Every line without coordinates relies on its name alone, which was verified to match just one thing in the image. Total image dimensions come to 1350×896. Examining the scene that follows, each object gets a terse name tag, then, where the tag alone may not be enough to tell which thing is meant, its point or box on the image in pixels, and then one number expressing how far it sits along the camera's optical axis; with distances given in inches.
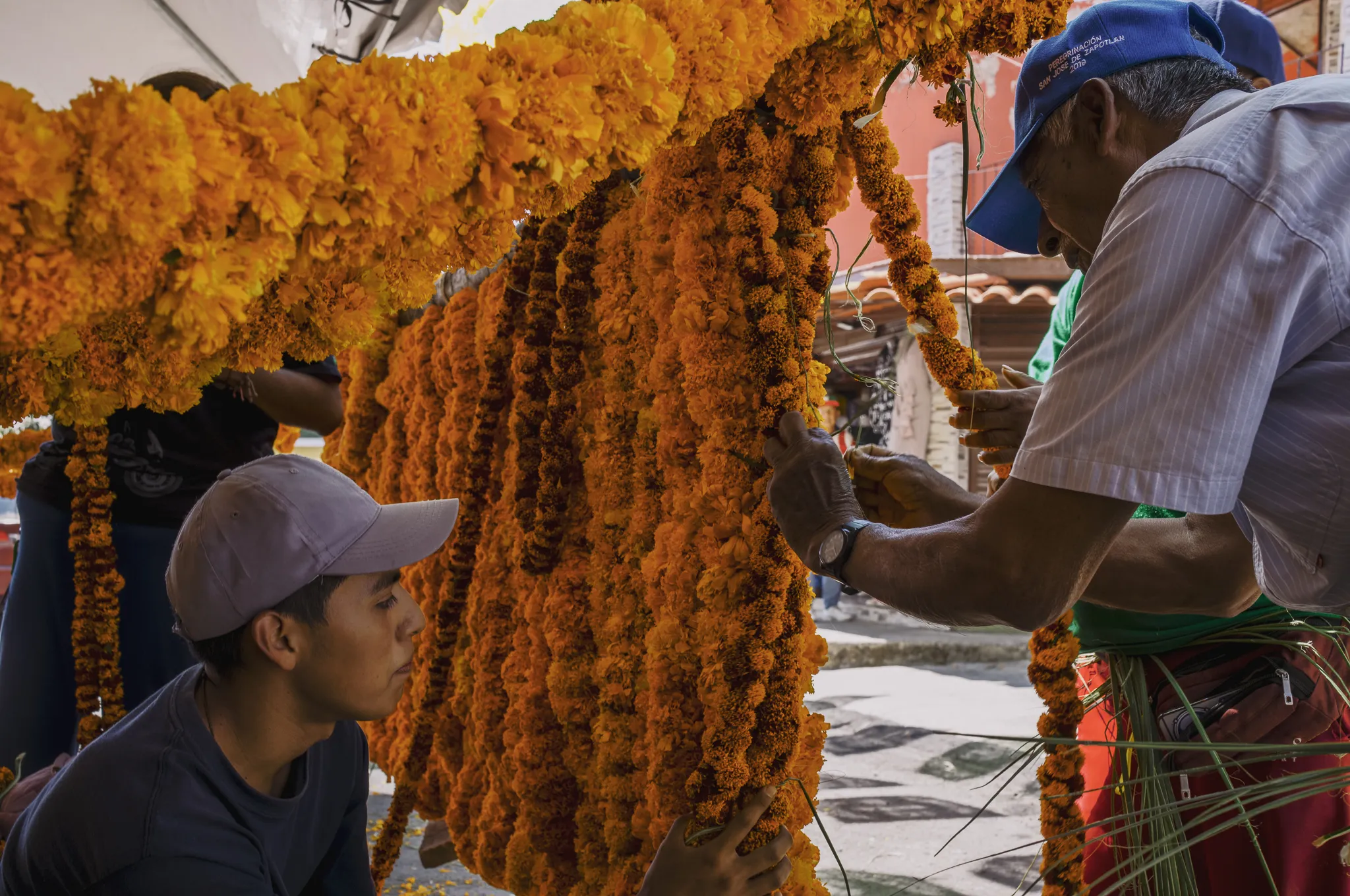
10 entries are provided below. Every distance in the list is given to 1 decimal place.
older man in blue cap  39.0
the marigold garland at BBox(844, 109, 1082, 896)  61.5
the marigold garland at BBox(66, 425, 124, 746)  89.0
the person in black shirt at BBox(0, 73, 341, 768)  96.9
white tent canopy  168.6
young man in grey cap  50.1
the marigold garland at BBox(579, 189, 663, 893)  70.5
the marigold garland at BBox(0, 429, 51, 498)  109.7
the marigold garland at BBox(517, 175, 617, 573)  75.0
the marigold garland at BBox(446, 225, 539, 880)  83.7
